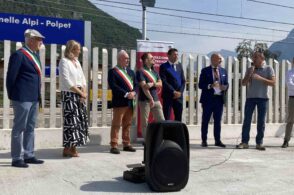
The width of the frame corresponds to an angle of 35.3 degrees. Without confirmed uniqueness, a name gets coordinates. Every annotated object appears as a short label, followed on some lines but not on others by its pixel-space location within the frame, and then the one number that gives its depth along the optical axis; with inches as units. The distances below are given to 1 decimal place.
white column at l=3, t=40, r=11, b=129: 321.4
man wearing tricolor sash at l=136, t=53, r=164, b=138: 318.1
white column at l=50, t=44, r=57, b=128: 337.7
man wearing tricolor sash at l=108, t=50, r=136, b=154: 311.9
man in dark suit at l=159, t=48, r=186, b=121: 332.5
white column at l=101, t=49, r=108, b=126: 354.0
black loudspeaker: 205.2
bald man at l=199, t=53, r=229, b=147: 352.8
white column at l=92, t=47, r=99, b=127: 350.6
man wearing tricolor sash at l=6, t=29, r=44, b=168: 252.1
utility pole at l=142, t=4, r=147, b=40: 1182.1
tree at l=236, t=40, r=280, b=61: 1807.3
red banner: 363.9
